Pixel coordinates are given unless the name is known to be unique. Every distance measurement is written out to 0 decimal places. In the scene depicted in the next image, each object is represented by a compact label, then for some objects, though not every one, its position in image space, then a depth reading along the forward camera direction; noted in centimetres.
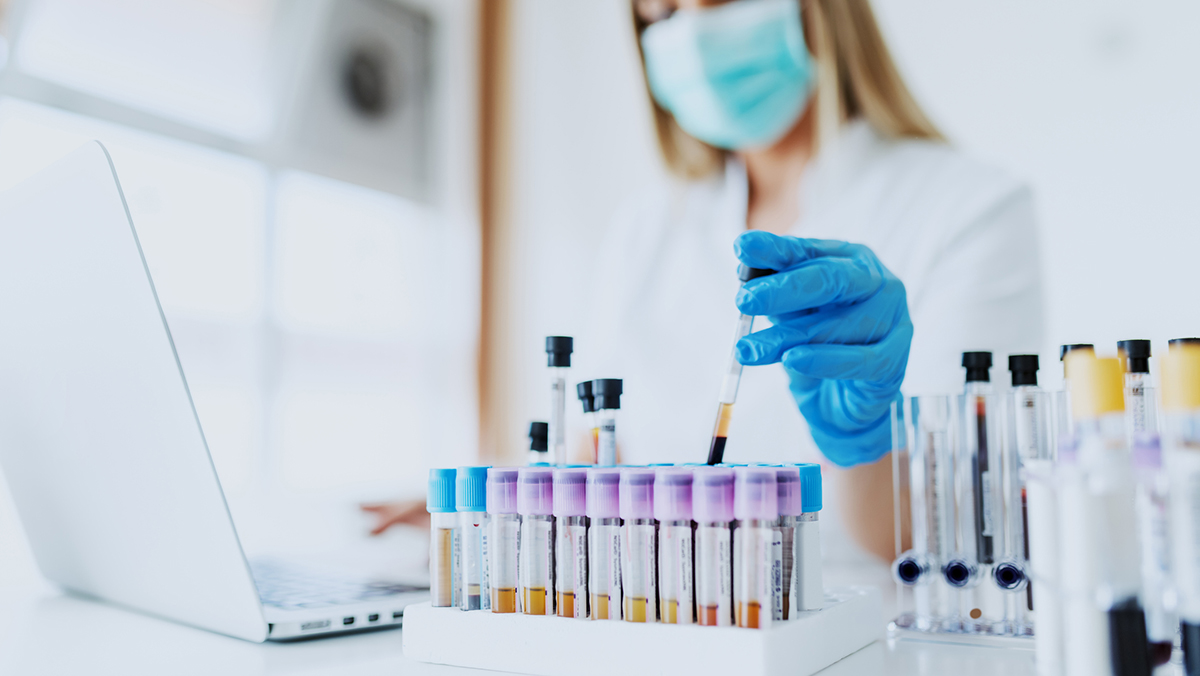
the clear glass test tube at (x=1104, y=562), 50
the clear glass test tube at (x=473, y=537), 70
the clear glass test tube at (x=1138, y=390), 70
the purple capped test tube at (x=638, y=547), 63
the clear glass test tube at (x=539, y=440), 88
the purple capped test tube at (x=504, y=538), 68
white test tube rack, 57
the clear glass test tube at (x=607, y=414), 81
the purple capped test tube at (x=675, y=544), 62
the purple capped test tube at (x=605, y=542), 64
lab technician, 146
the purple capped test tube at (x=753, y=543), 59
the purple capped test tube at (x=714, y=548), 60
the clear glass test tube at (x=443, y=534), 72
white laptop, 67
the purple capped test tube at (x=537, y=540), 67
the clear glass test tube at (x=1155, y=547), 50
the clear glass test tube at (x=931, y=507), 76
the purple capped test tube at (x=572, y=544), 66
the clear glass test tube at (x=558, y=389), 86
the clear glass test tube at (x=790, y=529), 62
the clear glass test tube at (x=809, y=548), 67
